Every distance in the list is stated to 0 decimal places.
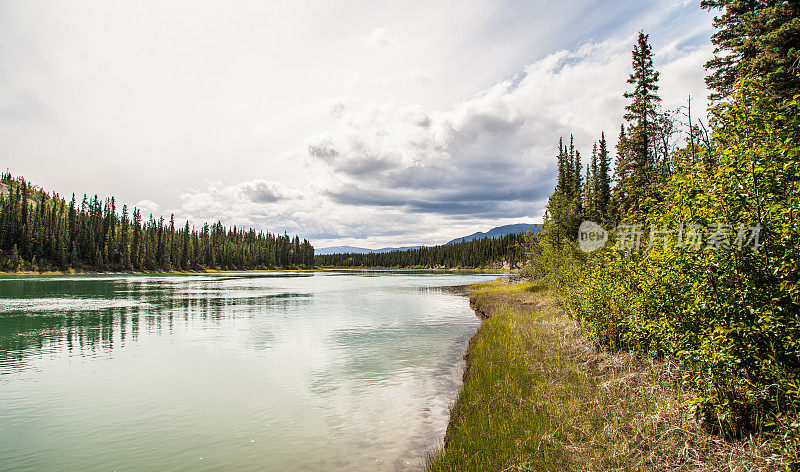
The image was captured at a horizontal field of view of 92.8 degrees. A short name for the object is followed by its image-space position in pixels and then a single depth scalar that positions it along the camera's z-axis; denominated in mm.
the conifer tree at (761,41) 20192
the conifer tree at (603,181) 68500
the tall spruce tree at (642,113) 33625
